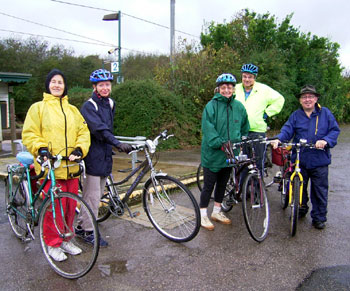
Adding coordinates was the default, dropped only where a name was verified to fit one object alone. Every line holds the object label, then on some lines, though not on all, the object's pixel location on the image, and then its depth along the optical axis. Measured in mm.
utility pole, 12531
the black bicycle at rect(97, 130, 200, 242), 3744
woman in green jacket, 4039
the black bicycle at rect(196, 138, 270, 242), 3855
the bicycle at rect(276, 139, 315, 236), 3937
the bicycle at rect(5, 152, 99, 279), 3123
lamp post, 17172
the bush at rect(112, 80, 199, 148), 10688
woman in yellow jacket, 3199
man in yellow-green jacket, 4977
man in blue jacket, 4238
